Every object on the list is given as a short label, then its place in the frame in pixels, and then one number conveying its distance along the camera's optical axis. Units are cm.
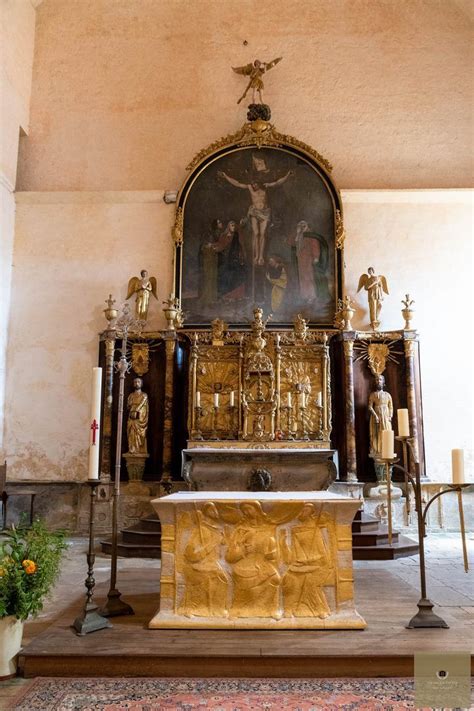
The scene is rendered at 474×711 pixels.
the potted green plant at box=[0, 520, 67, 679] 372
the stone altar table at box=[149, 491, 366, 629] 432
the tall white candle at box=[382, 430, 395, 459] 446
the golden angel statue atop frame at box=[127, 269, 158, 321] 1033
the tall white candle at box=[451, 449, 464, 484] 420
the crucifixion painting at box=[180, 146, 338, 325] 1057
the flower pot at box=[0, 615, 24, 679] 370
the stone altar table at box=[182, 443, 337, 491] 902
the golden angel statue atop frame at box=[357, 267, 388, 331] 1027
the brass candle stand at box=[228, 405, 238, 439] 989
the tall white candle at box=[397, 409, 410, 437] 441
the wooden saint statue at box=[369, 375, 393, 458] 971
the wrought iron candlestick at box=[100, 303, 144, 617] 465
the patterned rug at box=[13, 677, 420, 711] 327
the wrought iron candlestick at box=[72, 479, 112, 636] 418
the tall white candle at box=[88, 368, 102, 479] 425
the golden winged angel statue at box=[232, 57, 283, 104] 1093
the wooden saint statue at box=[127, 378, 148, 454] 980
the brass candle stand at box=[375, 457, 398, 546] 439
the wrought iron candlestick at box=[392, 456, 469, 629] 427
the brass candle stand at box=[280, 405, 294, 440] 986
